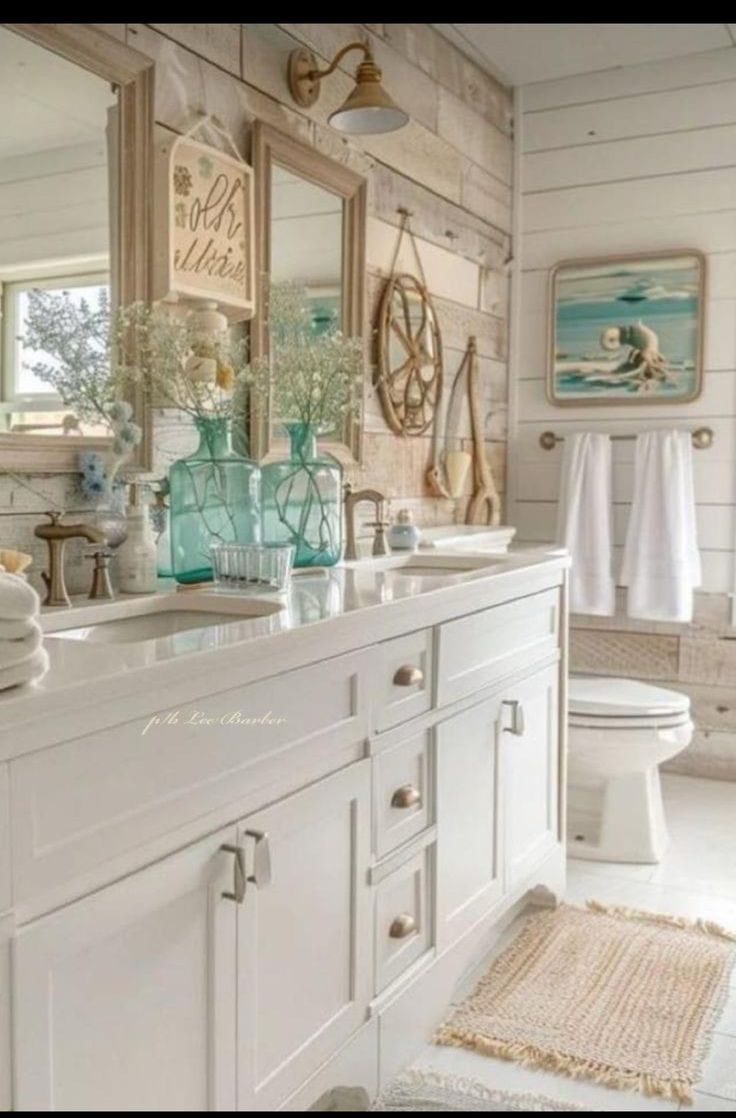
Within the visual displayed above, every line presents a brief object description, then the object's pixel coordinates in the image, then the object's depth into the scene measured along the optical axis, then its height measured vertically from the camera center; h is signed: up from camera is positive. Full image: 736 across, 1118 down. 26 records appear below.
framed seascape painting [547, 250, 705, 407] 3.36 +0.54
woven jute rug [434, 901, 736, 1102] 1.84 -1.05
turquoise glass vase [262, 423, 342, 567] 2.10 -0.03
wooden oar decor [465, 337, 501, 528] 3.28 +0.04
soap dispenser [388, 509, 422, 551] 2.52 -0.13
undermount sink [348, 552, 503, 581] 2.34 -0.19
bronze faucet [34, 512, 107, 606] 1.58 -0.10
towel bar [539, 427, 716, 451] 3.36 +0.17
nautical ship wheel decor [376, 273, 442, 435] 2.76 +0.37
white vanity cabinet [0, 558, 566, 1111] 1.01 -0.52
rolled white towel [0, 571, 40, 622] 0.97 -0.12
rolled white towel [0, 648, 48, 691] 0.95 -0.18
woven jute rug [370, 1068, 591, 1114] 1.66 -1.04
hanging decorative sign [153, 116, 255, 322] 1.90 +0.51
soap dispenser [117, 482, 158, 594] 1.71 -0.13
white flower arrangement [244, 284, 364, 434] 2.14 +0.24
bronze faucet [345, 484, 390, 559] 2.38 -0.09
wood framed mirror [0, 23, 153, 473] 1.60 +0.49
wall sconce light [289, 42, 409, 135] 2.17 +0.85
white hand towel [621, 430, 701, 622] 3.32 -0.15
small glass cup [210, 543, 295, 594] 1.71 -0.14
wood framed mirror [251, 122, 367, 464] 2.21 +0.58
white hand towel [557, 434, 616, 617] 3.43 -0.12
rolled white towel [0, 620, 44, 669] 0.95 -0.16
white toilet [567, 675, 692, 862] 2.73 -0.74
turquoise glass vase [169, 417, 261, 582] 1.84 -0.03
